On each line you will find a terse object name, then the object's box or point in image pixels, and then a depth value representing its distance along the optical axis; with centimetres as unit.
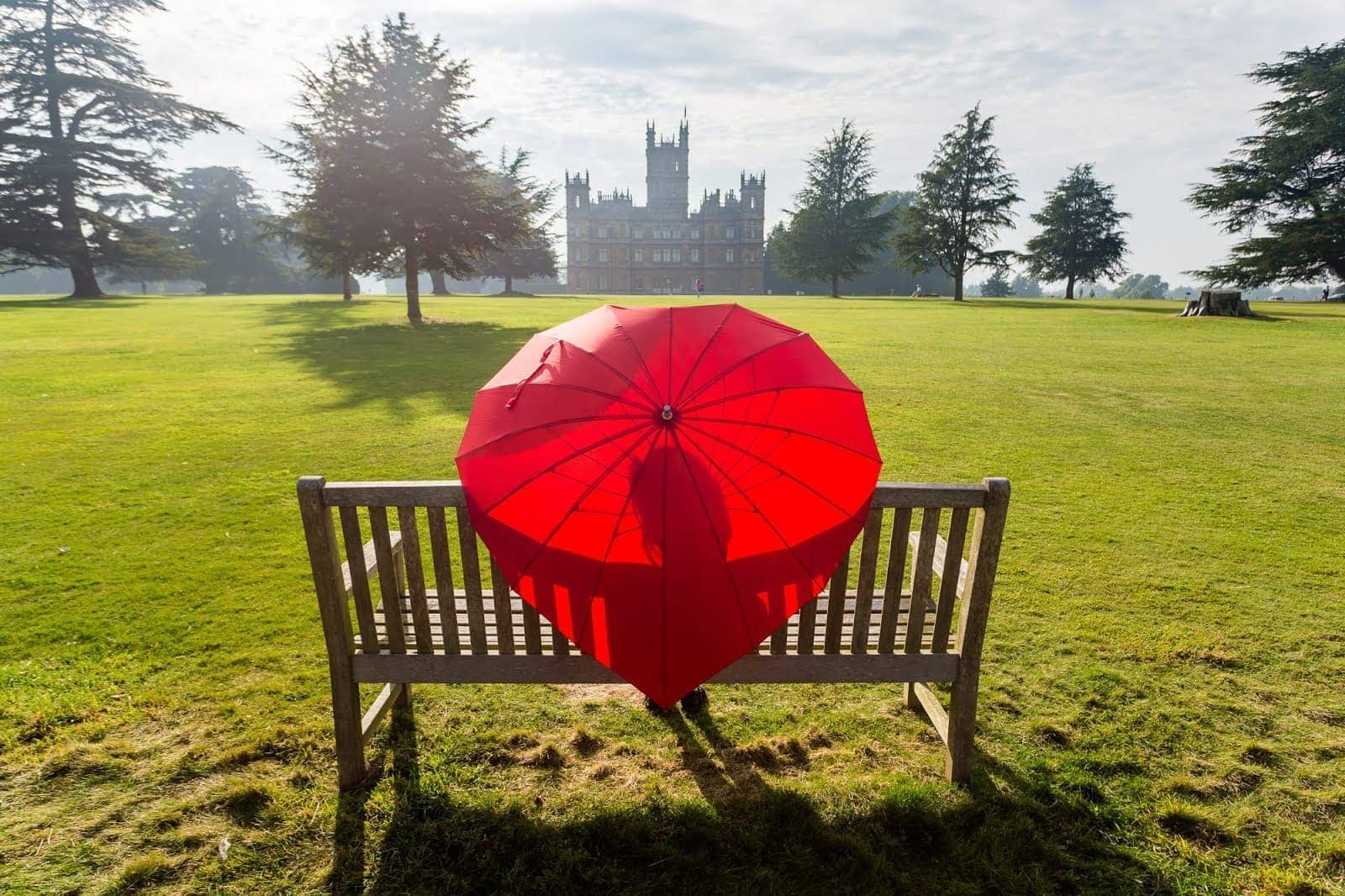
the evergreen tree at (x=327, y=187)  2181
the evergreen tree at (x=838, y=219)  5419
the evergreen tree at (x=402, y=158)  2189
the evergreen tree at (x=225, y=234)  5391
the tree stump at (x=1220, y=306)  2284
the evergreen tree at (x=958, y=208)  4256
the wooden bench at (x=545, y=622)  261
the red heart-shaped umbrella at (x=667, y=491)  202
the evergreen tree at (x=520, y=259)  5219
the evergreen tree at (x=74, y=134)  3045
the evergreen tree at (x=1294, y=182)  3112
